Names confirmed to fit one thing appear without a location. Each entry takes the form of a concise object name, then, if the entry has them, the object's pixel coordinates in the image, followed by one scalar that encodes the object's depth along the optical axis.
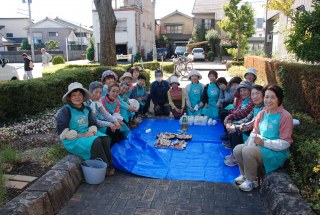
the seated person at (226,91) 6.18
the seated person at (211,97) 6.71
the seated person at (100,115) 4.66
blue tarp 4.11
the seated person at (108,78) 5.91
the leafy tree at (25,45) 45.09
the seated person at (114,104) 5.18
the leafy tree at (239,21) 24.36
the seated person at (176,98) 6.99
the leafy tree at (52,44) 43.53
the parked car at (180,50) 36.21
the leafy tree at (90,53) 34.47
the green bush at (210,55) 34.69
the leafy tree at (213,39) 36.50
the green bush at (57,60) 21.04
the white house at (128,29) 32.47
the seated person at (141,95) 7.14
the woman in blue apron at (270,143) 3.46
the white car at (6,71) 10.09
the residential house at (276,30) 11.87
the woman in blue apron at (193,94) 6.94
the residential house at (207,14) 41.56
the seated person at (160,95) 7.29
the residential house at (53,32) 48.72
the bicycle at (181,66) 18.08
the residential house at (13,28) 54.34
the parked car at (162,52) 36.08
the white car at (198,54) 33.47
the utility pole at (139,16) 32.58
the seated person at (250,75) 5.82
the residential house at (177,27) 47.22
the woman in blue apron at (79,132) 3.86
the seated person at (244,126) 4.24
